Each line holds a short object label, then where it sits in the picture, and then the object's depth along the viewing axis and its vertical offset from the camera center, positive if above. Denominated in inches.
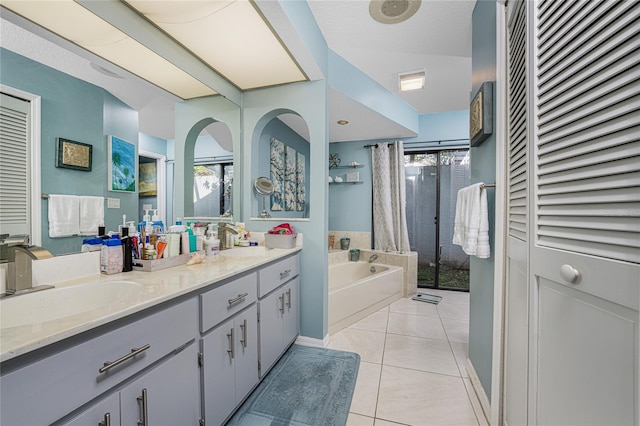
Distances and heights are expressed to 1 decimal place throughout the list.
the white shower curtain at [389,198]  152.6 +7.7
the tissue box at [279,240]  82.7 -9.7
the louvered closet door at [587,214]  21.5 -0.2
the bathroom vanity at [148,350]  25.5 -18.8
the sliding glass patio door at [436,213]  151.4 -1.2
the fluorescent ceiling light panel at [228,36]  56.0 +44.1
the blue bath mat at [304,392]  57.3 -46.2
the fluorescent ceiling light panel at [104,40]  42.8 +34.2
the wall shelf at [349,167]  164.4 +28.5
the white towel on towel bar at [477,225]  57.2 -3.1
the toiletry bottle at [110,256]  49.0 -8.9
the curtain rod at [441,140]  146.2 +40.7
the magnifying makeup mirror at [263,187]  95.9 +8.8
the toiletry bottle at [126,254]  51.3 -8.9
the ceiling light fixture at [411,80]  101.0 +52.3
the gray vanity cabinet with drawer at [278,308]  66.6 -28.3
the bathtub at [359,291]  101.3 -37.2
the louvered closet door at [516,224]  39.1 -2.2
